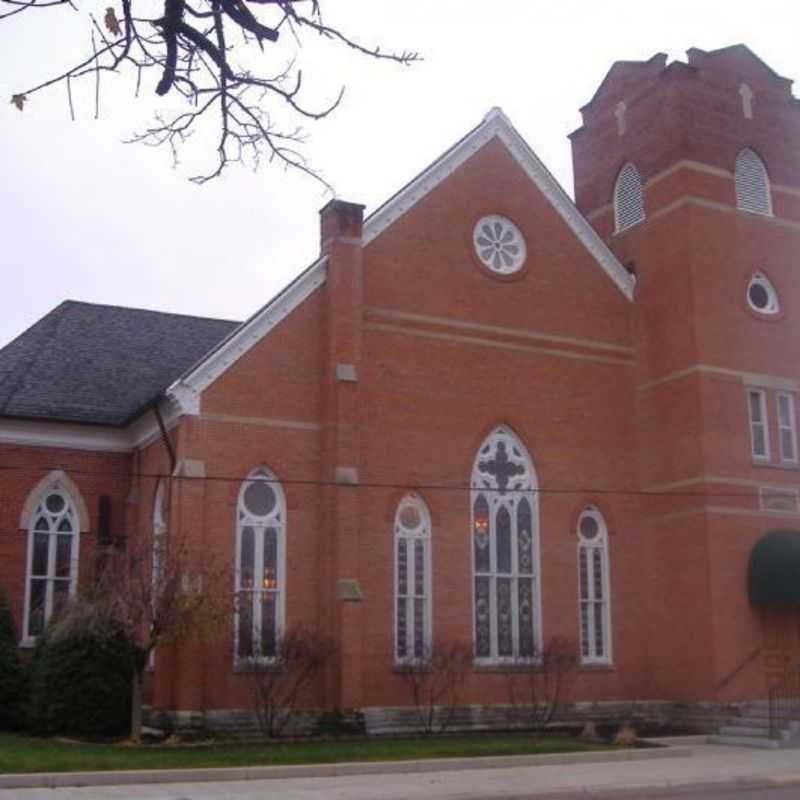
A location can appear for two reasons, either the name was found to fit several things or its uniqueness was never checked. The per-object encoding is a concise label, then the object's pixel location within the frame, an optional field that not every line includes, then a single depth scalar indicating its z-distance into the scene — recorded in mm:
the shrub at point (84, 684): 21109
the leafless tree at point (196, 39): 4918
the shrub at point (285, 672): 22453
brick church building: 23719
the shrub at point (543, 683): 24961
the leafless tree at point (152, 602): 20359
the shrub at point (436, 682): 23922
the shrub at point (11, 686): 22453
